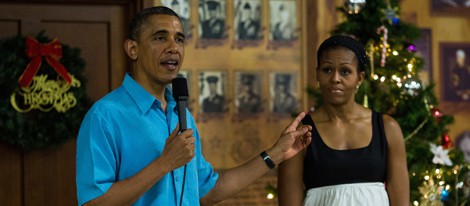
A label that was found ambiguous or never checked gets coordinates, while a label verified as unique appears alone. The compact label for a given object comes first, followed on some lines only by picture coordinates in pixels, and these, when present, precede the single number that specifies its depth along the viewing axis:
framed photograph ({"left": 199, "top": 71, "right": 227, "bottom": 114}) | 8.93
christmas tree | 8.13
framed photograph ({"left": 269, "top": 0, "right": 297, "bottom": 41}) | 9.12
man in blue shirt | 3.68
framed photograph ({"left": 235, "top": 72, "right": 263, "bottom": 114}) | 9.05
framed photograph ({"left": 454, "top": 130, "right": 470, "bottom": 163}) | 9.92
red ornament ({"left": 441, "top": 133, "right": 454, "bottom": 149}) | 8.53
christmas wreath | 8.21
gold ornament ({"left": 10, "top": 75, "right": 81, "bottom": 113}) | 8.34
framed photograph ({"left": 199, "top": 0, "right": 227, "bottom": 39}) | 8.92
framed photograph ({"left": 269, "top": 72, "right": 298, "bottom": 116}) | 9.13
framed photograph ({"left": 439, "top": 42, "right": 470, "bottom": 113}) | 9.83
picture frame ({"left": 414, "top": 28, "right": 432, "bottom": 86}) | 9.75
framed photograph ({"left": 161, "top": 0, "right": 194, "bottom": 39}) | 8.81
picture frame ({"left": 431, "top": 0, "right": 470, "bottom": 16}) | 9.82
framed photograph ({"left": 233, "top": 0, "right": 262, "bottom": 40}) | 9.02
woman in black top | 5.52
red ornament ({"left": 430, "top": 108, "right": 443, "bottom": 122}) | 8.37
